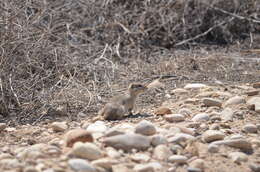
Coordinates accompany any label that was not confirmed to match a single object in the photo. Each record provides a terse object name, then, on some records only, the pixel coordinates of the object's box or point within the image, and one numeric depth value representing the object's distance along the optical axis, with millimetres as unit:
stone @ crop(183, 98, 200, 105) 13234
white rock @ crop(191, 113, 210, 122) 11734
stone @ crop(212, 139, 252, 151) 10004
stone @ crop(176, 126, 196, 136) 10531
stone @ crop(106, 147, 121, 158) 8789
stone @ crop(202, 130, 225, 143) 10250
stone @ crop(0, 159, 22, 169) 7911
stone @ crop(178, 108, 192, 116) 12227
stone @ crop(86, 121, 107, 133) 10539
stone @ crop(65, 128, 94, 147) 9023
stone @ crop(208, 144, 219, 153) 9711
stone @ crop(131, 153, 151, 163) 8820
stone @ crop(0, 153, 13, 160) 8809
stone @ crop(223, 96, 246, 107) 12922
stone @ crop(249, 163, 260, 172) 9225
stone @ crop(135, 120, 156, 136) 9875
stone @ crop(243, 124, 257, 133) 11141
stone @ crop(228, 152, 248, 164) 9461
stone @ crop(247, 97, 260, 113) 12422
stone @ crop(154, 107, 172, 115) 12281
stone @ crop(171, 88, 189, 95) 14430
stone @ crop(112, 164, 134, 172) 8336
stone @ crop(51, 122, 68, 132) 11555
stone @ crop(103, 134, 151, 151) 9148
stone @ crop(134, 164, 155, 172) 8312
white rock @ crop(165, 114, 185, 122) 11594
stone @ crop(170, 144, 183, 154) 9477
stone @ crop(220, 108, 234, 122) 11844
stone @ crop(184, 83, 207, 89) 14836
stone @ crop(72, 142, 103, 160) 8352
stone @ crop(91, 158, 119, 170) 8250
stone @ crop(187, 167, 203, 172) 8773
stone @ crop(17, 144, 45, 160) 8305
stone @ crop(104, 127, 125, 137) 9547
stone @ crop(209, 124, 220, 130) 11056
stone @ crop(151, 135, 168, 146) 9516
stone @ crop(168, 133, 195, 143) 9836
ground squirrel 12117
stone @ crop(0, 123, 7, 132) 11820
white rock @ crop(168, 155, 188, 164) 9023
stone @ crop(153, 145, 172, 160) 9094
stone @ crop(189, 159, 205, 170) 8914
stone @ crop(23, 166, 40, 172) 7648
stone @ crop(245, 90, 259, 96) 13602
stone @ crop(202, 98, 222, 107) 12883
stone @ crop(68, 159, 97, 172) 7887
